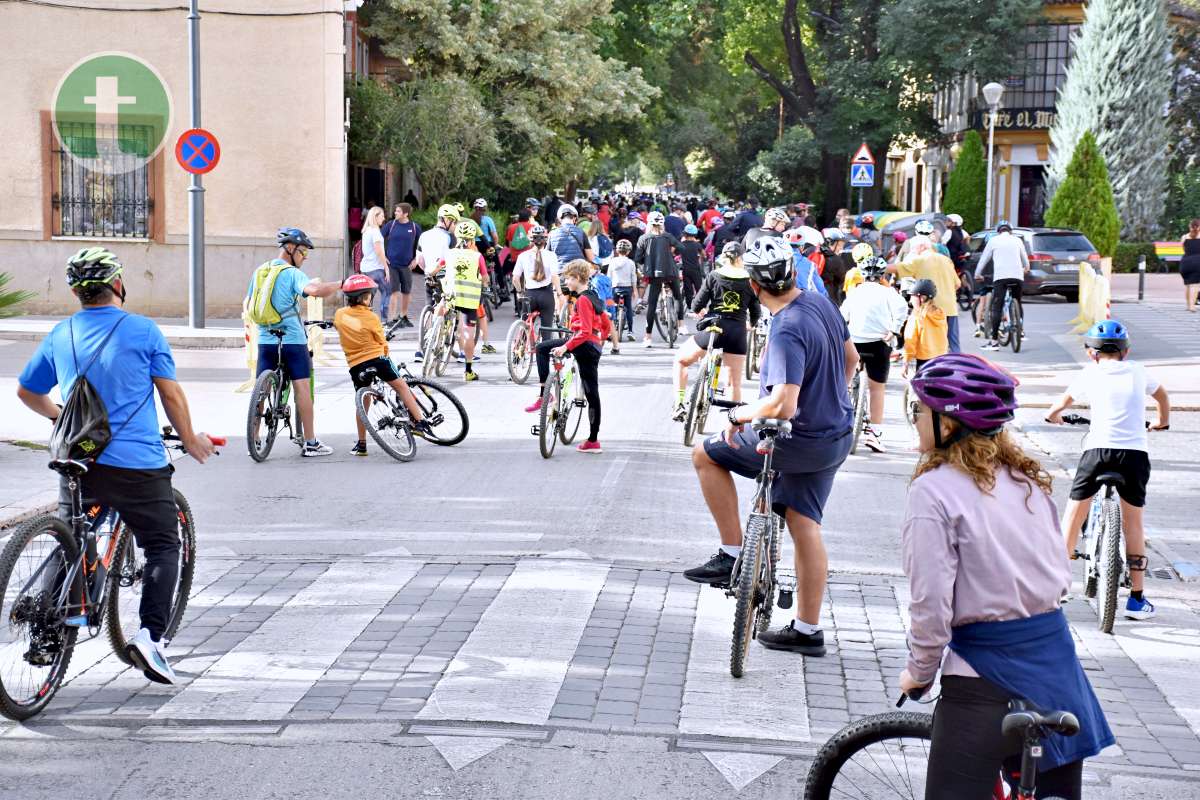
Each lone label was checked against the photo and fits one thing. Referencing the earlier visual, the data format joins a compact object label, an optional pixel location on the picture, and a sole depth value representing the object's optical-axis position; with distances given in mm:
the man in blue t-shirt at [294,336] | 12316
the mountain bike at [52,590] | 5773
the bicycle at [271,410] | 12148
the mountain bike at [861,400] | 13282
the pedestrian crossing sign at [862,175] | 35625
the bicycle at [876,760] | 4117
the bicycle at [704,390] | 13250
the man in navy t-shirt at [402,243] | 22672
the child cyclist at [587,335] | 12742
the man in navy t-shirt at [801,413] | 6645
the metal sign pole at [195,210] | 21562
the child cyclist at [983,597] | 3742
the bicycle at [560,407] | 12430
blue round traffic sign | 20797
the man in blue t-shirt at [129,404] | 6090
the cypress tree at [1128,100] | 40250
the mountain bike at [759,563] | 6531
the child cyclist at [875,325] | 12984
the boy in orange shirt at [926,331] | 13539
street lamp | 35156
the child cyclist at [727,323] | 13562
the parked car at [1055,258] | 30047
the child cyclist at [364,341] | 12375
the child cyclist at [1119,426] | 7715
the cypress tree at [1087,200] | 34375
